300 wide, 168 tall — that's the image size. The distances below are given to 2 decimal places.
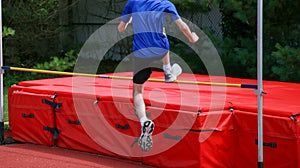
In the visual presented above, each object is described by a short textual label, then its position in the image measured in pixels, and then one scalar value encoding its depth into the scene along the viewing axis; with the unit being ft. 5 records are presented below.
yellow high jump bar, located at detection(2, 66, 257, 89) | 31.00
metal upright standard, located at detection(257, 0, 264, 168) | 30.02
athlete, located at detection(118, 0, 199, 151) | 30.34
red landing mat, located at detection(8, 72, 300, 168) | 32.69
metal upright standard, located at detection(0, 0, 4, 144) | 42.23
